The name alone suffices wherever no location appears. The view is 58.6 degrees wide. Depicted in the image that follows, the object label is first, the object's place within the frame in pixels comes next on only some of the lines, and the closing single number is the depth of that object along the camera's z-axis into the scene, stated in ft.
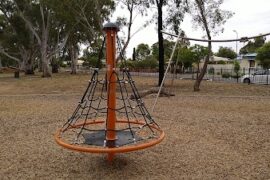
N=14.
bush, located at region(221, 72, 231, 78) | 73.22
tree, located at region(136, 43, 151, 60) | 151.77
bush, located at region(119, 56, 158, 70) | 118.03
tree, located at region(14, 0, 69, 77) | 81.14
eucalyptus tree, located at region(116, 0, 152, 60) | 45.78
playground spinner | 10.53
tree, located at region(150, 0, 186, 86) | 44.16
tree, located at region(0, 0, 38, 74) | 87.44
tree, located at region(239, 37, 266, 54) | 137.83
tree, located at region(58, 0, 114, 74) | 51.40
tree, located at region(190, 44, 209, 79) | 93.92
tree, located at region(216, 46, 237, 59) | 173.60
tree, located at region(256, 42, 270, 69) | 90.33
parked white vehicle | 57.15
